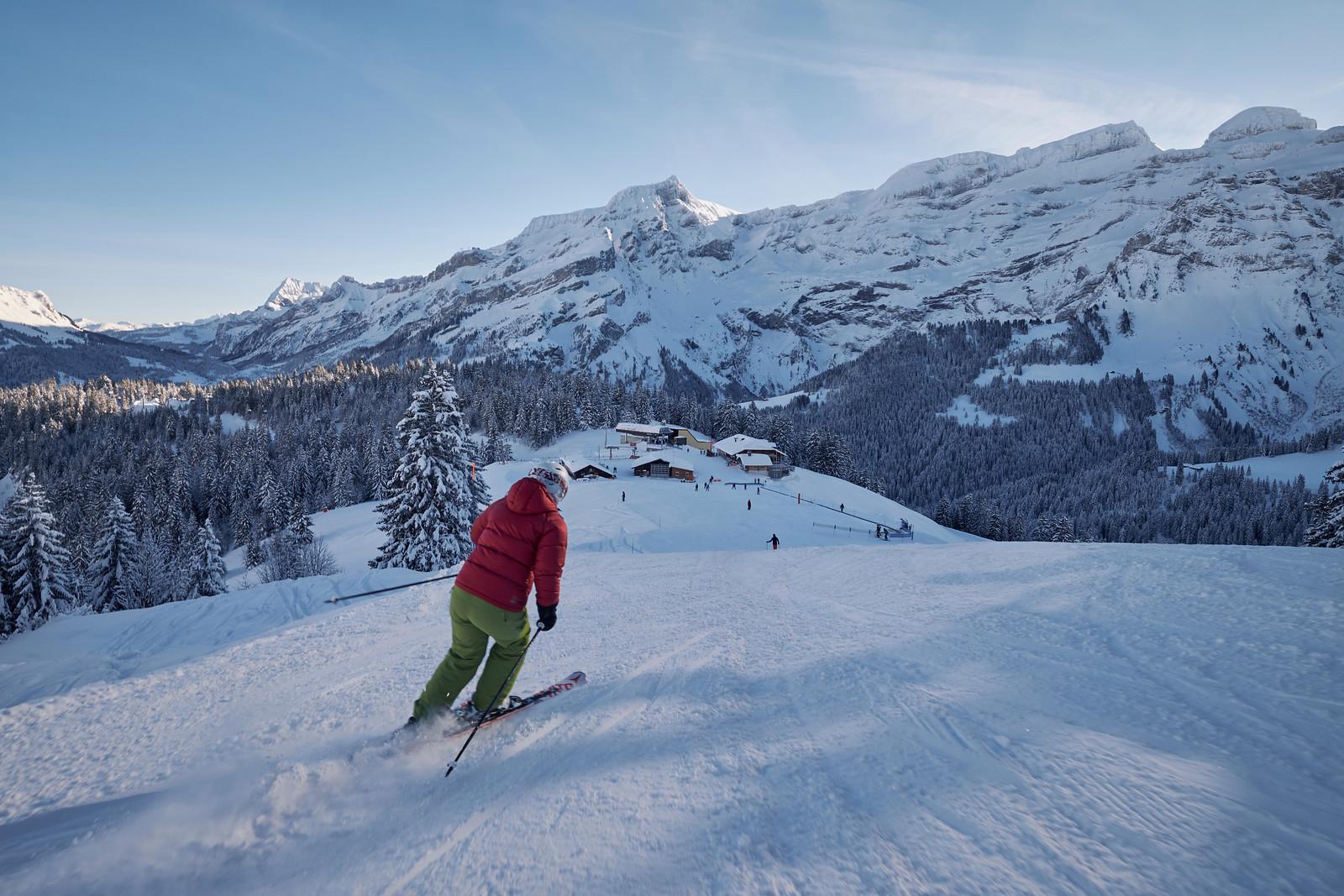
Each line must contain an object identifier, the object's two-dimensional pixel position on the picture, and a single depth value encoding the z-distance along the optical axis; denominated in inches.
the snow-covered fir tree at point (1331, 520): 887.1
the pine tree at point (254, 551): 1943.9
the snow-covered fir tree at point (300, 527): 1627.7
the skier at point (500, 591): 176.6
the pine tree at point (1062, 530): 2202.6
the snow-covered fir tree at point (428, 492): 898.1
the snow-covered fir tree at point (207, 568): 1418.6
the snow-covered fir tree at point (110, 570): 1196.5
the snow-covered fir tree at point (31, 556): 840.9
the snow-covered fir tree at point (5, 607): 794.2
